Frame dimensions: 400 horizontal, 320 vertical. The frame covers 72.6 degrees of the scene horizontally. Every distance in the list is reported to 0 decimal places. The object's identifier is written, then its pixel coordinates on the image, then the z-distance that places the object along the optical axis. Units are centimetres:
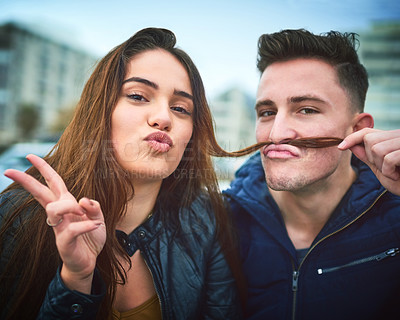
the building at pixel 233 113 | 4019
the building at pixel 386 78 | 2394
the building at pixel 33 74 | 3173
